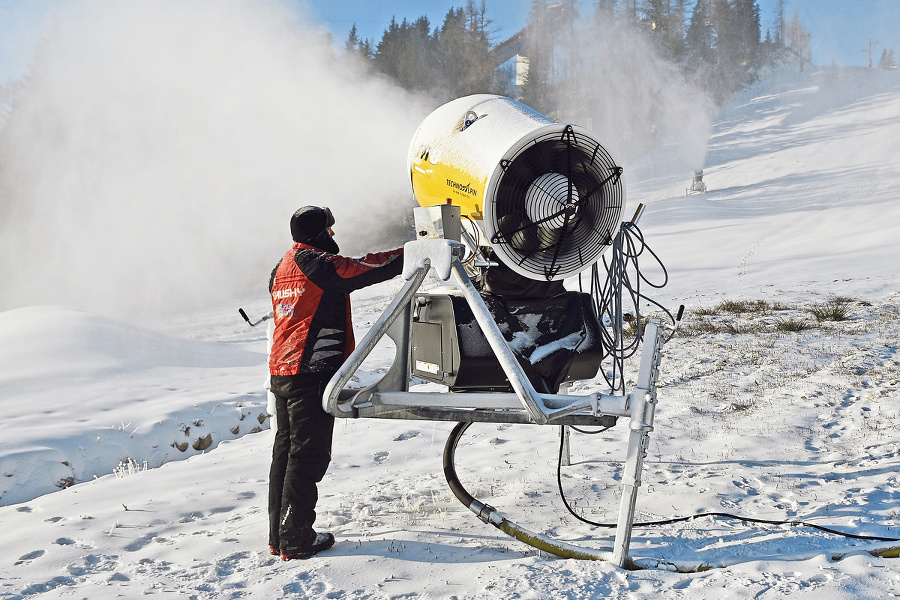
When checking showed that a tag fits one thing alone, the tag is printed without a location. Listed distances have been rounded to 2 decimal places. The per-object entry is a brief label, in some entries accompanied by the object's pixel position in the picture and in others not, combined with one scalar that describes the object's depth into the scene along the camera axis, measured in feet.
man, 10.84
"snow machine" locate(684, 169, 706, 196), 114.62
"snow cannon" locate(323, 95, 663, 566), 9.89
